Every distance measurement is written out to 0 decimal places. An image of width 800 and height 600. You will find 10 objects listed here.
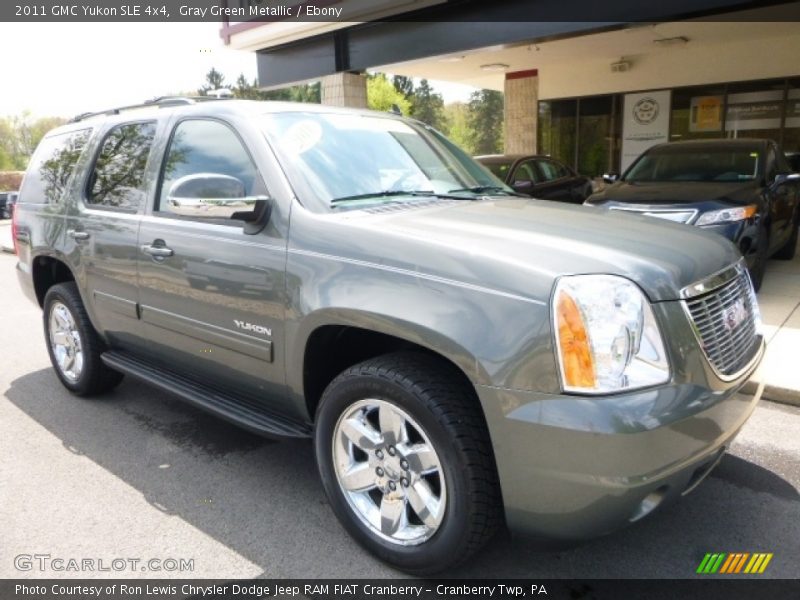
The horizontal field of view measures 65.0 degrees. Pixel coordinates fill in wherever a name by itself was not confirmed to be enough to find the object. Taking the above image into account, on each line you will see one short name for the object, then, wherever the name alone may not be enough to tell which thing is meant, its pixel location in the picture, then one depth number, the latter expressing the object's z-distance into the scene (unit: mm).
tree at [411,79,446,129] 60325
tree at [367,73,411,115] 41600
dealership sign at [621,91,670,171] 14789
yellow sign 14164
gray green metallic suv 2033
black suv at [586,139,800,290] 6242
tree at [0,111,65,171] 64500
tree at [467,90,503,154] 52844
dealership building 8695
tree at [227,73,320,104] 47056
